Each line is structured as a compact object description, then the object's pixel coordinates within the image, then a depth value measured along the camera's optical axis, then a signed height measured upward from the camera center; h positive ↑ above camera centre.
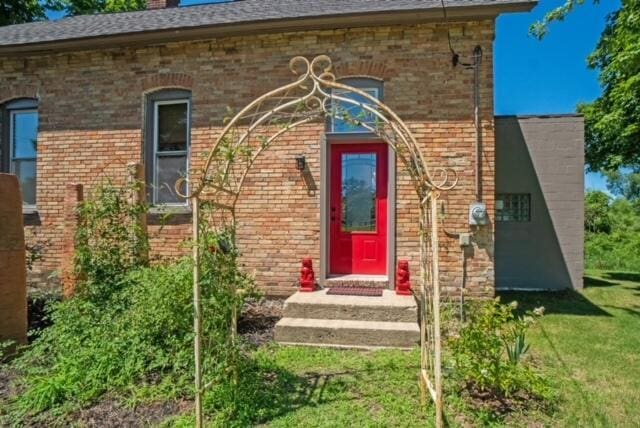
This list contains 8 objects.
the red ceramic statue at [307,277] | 5.59 -0.85
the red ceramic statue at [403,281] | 5.34 -0.86
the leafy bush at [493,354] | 3.11 -1.14
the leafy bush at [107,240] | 4.57 -0.29
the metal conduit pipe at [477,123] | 5.50 +1.38
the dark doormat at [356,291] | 5.29 -1.02
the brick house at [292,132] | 5.57 +1.48
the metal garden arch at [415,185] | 2.57 +0.12
